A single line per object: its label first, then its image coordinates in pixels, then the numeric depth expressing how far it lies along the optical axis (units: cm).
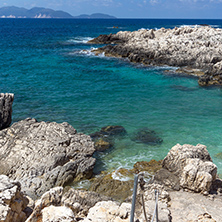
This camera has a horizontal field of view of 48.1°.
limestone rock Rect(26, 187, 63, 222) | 648
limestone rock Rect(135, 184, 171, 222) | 862
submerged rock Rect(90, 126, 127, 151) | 1723
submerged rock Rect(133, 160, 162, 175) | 1404
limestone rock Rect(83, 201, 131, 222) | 754
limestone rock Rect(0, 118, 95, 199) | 1259
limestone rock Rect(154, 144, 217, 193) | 1067
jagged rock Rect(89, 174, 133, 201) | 1175
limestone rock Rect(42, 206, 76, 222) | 622
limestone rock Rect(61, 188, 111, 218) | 971
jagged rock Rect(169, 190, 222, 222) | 889
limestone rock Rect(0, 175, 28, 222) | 634
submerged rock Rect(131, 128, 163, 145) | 1806
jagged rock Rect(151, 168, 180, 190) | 1128
